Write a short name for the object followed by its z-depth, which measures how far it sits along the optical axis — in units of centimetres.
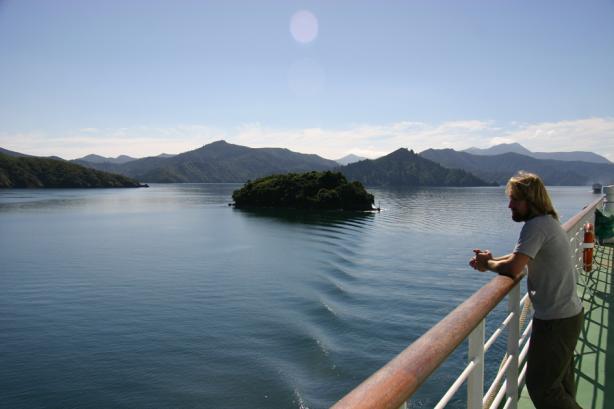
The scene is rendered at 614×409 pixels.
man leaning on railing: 267
